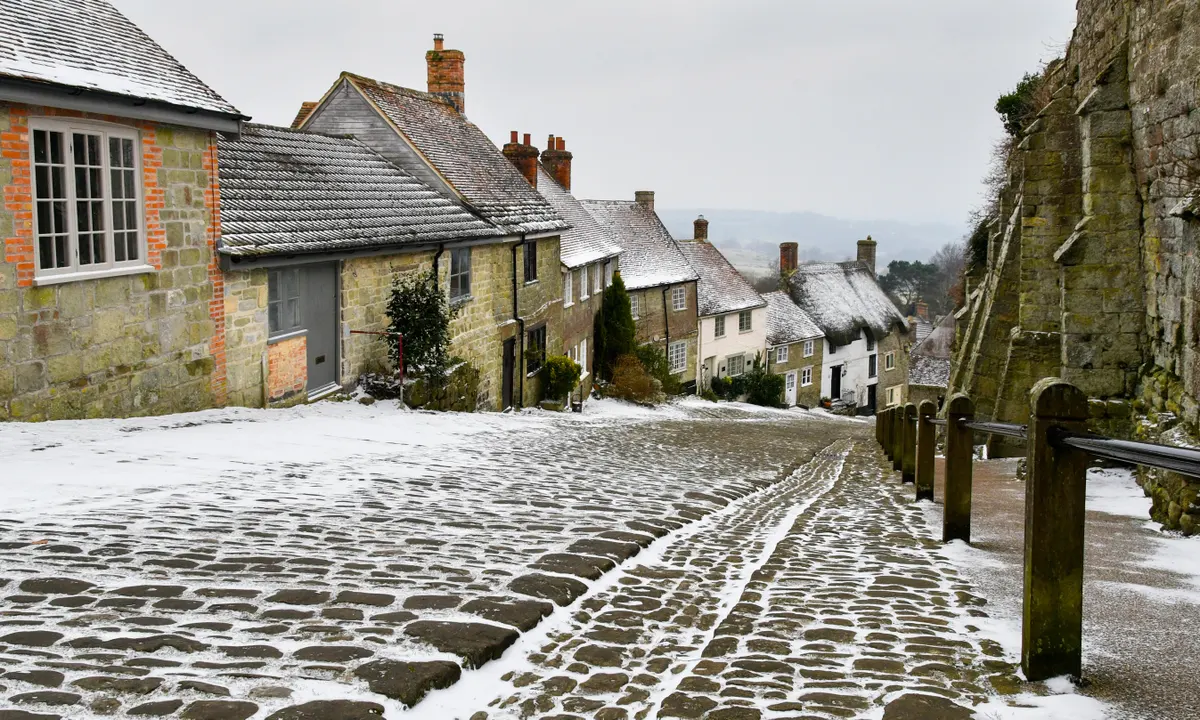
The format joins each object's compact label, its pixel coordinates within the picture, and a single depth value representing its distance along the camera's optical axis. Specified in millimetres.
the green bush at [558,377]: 27469
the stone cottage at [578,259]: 31156
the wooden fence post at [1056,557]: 4035
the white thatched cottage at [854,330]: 52969
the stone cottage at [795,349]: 48875
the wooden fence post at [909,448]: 12219
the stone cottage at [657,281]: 39562
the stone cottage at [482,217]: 22469
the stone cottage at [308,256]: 14195
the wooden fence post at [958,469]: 7289
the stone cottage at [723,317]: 44188
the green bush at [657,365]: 36312
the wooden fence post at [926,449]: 9820
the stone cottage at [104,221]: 9898
